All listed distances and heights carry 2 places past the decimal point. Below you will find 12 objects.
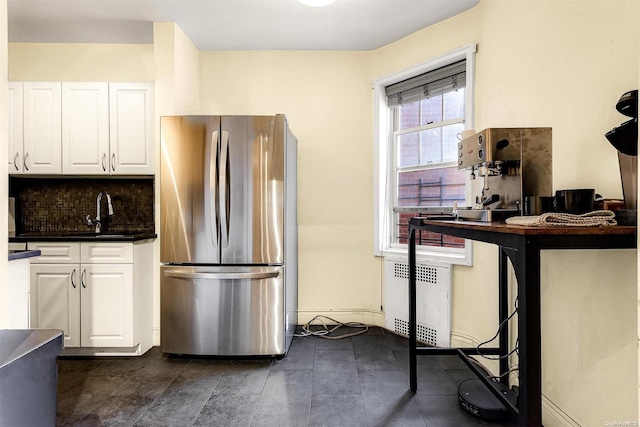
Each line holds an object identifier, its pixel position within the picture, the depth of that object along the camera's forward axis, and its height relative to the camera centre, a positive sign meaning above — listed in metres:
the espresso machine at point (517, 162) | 1.66 +0.24
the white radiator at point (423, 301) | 2.81 -0.71
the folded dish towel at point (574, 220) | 1.12 -0.02
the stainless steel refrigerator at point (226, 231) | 2.57 -0.12
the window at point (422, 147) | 2.85 +0.58
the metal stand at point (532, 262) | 1.01 -0.14
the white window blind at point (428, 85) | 2.80 +1.06
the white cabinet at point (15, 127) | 2.89 +0.69
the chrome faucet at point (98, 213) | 3.09 +0.01
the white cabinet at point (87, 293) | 2.61 -0.57
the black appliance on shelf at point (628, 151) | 1.14 +0.20
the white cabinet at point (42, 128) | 2.90 +0.69
